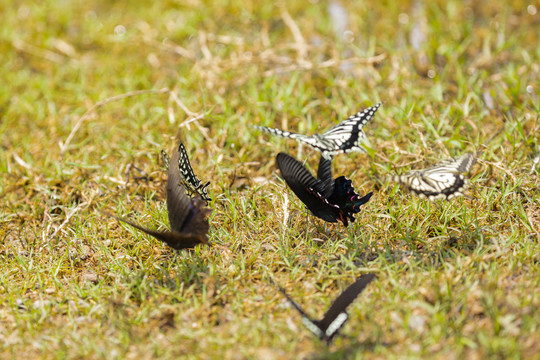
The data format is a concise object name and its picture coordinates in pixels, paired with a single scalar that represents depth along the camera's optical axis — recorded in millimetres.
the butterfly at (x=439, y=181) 5289
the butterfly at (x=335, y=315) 4820
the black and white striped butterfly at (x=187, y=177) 6187
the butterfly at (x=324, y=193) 5629
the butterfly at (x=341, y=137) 5918
